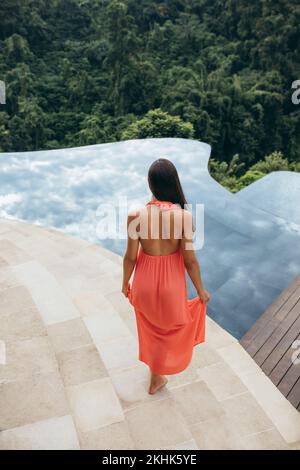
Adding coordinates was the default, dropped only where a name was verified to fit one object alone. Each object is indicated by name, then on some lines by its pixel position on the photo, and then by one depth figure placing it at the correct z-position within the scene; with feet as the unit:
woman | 8.26
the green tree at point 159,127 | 45.60
